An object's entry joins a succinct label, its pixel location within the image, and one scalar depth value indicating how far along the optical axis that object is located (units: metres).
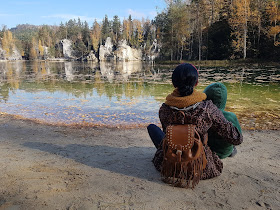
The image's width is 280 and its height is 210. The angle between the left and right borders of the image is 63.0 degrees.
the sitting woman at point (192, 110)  2.67
